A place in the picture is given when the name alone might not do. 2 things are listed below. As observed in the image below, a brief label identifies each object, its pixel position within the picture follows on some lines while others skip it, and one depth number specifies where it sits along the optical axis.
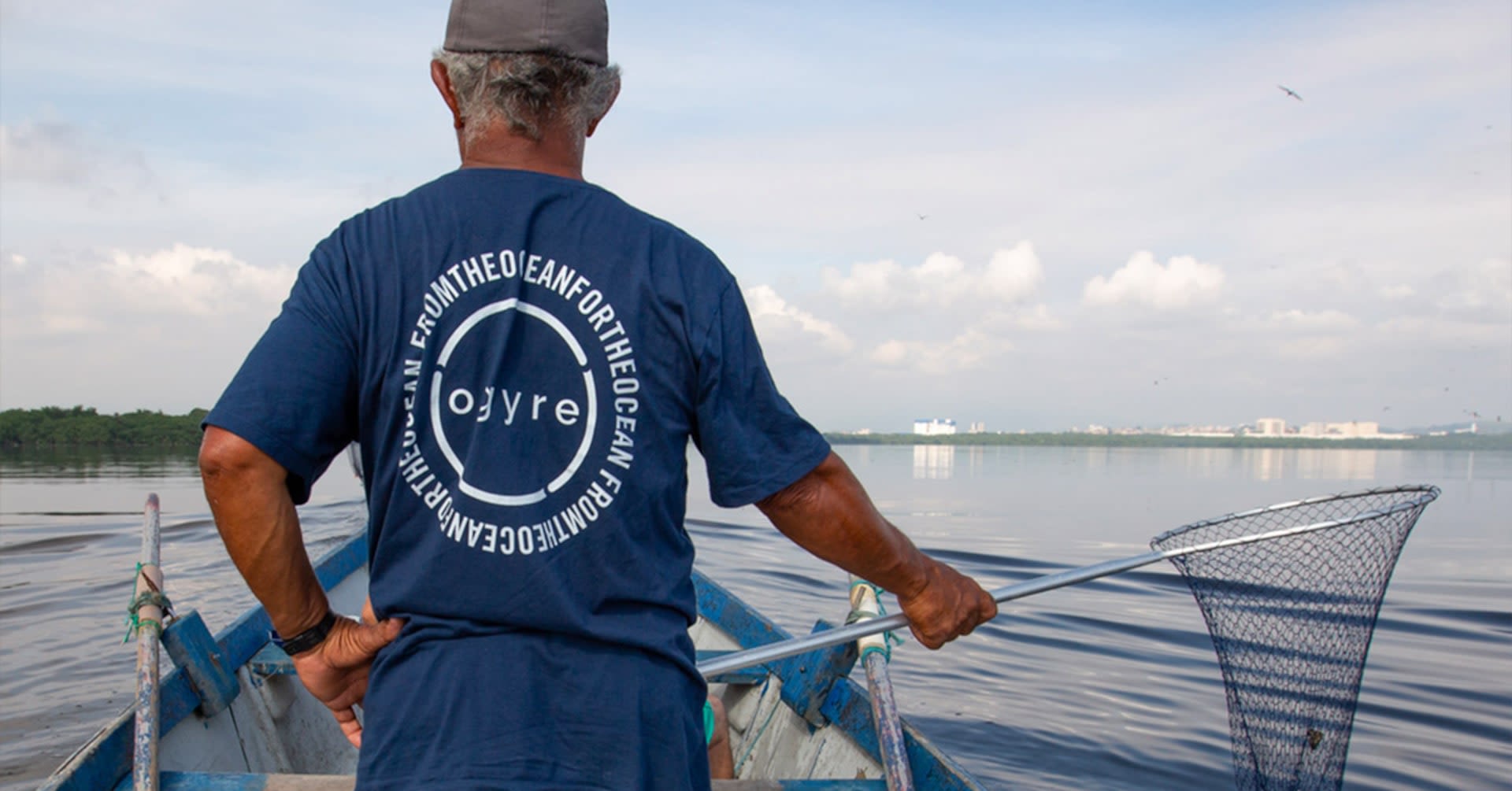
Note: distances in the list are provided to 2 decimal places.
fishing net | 4.43
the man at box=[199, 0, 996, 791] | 1.59
